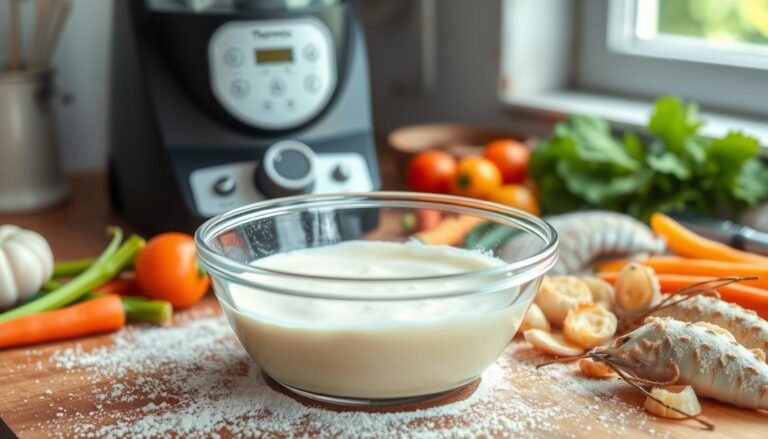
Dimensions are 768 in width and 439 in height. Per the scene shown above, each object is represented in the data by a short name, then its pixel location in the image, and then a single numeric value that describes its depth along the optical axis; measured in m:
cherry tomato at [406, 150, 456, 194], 1.45
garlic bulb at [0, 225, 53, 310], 1.05
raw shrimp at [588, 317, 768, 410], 0.82
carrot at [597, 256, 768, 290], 1.03
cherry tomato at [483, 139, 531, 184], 1.46
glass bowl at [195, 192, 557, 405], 0.78
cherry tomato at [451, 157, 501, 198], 1.41
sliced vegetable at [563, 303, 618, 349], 0.95
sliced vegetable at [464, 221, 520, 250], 0.97
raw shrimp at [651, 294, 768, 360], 0.88
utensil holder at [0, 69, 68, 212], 1.47
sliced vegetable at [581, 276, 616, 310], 1.02
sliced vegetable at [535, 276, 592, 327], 1.00
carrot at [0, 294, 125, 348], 1.00
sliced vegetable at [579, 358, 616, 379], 0.89
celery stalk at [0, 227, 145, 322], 1.04
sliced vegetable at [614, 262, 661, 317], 0.98
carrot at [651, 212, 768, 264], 1.12
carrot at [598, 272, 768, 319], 0.99
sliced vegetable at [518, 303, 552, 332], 0.99
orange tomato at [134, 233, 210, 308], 1.09
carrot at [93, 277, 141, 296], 1.14
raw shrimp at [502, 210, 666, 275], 1.15
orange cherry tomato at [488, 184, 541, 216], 1.37
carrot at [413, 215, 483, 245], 1.01
